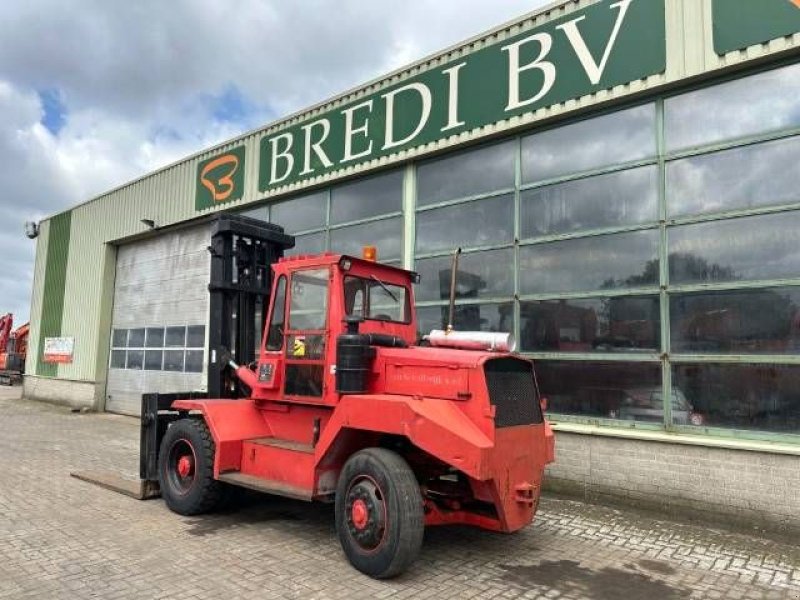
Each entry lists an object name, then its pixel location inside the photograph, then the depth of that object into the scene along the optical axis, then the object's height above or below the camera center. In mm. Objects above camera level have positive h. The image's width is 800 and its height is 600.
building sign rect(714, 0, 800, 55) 6336 +3859
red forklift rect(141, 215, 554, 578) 4574 -443
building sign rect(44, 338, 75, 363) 18031 +263
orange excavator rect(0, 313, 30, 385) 29797 +371
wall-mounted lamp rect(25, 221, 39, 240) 20969 +4465
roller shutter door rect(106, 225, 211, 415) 14328 +1106
